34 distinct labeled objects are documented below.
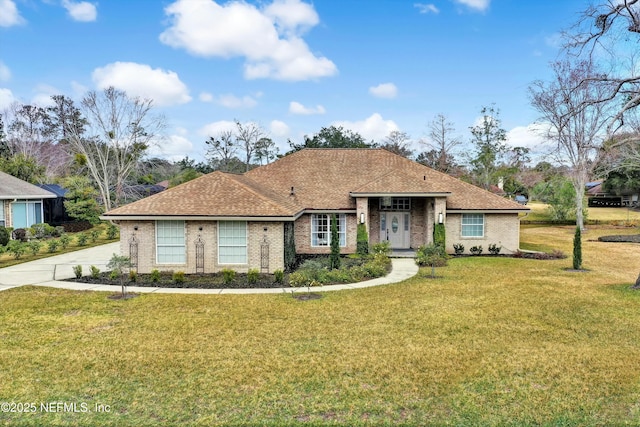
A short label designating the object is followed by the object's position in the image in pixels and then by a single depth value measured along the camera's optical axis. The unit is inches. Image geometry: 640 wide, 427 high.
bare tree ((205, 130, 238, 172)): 2388.0
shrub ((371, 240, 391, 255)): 793.6
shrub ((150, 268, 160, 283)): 575.2
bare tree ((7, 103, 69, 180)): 2299.5
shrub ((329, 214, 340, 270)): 660.7
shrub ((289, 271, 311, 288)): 556.3
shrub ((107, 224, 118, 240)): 1171.9
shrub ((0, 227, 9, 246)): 904.8
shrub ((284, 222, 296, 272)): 686.9
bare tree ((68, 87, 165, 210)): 1485.0
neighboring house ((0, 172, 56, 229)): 1070.4
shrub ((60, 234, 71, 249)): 916.6
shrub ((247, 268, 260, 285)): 568.4
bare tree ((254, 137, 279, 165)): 2420.0
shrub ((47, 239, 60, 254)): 868.6
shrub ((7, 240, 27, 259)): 756.6
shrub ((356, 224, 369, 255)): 824.3
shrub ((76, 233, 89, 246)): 988.5
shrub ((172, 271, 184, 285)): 561.3
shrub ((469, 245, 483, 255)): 864.3
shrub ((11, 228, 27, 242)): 1040.8
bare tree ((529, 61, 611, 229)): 1269.7
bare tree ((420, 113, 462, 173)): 1812.3
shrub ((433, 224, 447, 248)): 814.0
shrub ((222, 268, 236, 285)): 568.4
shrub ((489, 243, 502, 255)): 864.3
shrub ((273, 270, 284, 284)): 573.4
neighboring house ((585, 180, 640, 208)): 2204.5
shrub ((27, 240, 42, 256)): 805.2
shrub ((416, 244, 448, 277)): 712.9
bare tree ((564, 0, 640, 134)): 478.0
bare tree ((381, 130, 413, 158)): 2156.3
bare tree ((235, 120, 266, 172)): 2364.7
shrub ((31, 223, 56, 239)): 1058.7
